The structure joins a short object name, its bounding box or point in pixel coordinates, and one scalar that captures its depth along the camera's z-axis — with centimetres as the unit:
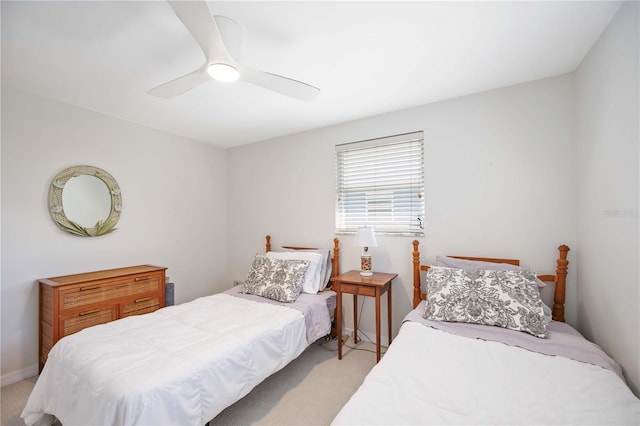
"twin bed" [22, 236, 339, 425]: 128
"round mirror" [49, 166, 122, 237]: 252
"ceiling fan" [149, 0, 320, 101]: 116
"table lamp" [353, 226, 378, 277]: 262
